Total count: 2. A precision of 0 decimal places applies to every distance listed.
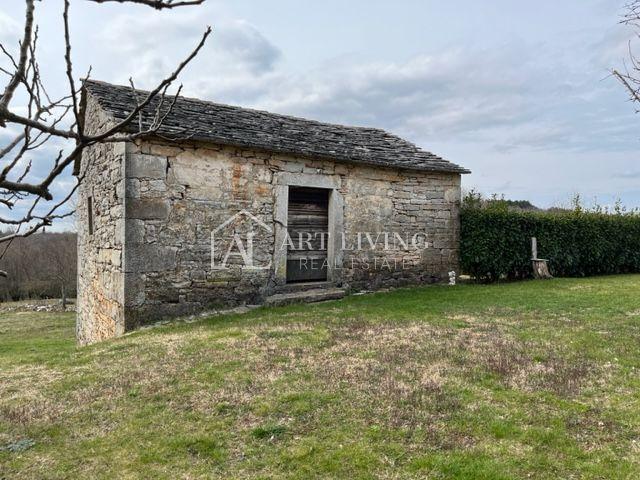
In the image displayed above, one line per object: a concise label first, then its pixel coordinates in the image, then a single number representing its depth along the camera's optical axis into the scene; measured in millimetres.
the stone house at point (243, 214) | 8133
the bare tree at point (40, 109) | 1549
